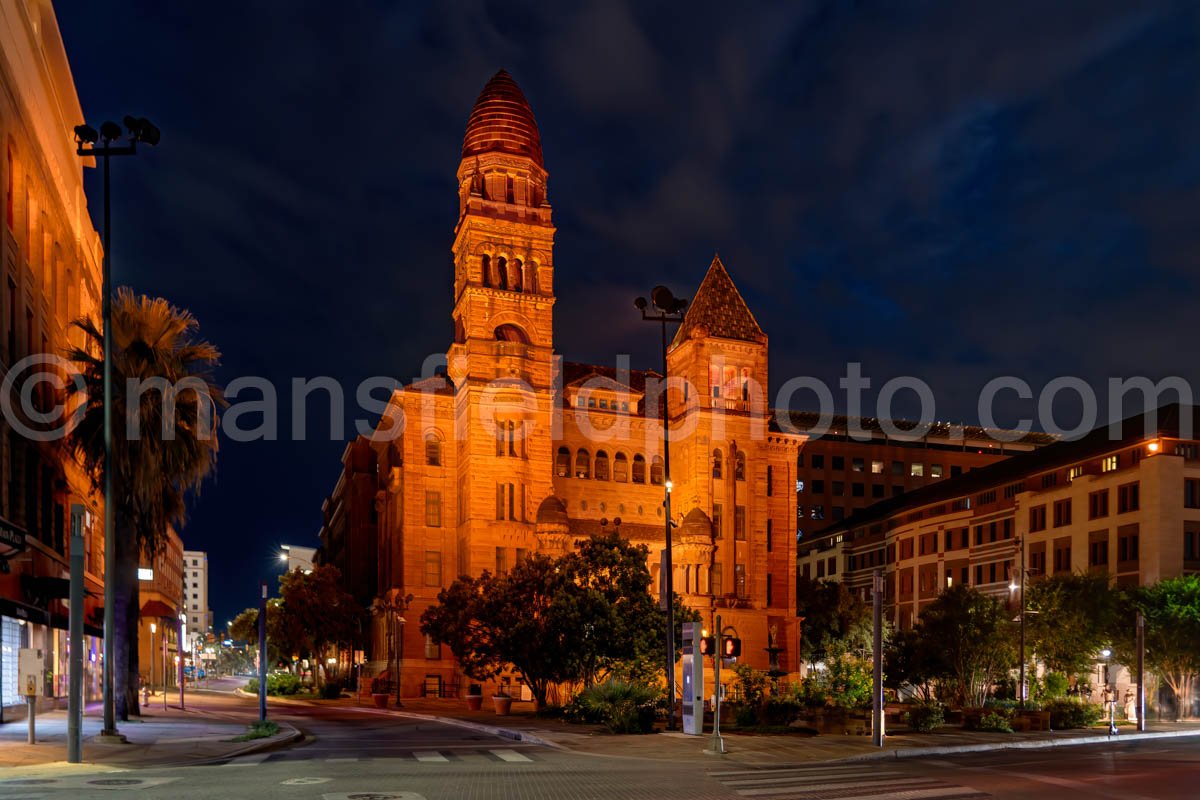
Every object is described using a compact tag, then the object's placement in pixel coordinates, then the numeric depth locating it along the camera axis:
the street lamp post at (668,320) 33.42
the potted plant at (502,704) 49.72
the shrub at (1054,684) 44.81
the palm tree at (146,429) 30.94
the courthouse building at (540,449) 76.00
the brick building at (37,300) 30.36
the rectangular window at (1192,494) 64.31
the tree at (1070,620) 54.59
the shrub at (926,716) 34.19
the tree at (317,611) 81.88
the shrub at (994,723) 35.50
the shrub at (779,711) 35.31
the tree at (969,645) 48.53
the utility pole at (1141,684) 40.41
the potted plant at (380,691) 60.12
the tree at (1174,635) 53.09
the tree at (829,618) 87.81
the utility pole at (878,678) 28.23
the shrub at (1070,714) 39.12
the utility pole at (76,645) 21.39
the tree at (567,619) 46.06
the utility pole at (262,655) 33.47
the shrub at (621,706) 32.53
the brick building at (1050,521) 63.94
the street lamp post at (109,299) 23.83
